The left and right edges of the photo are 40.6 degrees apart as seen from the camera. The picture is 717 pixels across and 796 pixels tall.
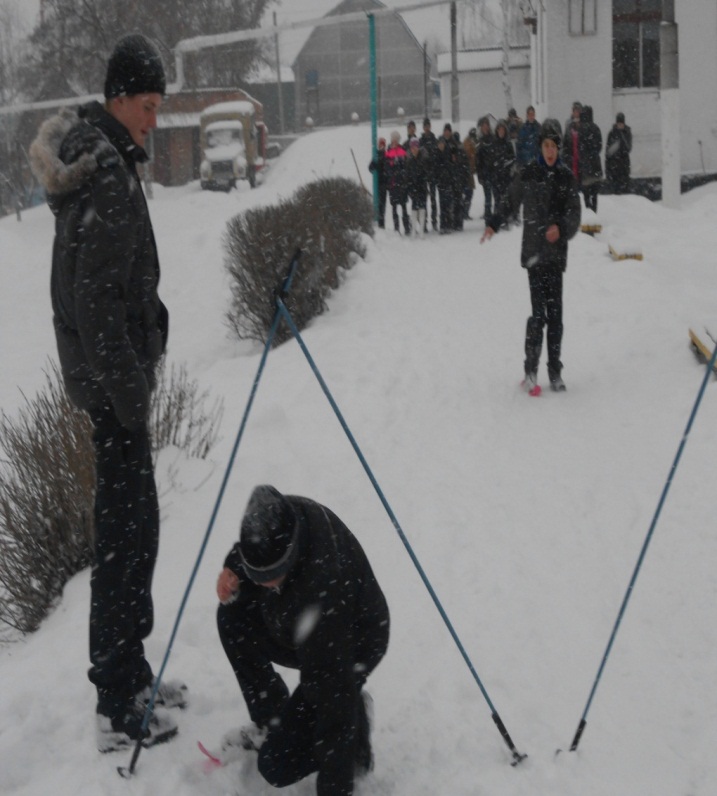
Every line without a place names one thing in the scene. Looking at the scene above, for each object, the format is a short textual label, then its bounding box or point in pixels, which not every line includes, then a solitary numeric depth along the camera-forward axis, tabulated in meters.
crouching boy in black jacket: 2.55
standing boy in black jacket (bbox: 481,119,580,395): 6.73
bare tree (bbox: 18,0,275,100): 33.09
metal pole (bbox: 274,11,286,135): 54.14
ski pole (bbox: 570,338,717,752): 3.12
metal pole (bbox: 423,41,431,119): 47.47
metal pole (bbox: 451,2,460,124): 33.69
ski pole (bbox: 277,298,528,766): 3.11
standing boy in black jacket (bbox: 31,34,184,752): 2.77
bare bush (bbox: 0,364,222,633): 4.27
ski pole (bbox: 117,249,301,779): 2.93
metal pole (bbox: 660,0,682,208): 14.80
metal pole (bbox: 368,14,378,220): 17.11
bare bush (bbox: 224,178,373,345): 10.09
